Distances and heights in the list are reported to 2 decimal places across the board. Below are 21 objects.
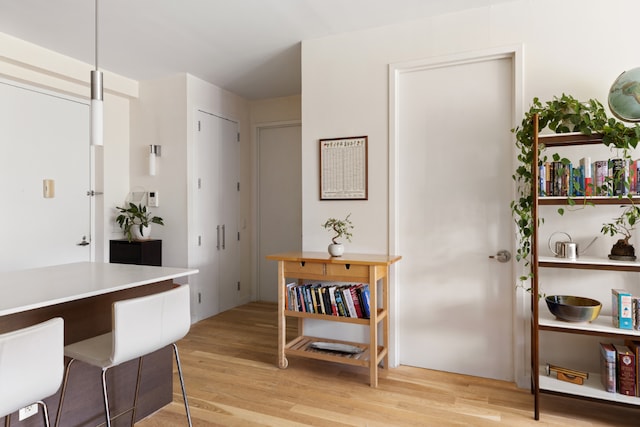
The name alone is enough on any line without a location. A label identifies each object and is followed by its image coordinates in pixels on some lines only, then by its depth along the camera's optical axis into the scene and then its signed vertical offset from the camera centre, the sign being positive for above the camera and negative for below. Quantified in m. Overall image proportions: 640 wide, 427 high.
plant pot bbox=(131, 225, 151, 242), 3.99 -0.21
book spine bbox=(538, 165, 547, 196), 2.37 +0.19
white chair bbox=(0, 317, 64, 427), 1.20 -0.50
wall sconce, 4.14 +0.61
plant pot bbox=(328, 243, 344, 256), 2.88 -0.28
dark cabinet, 3.86 -0.40
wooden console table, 2.67 -0.59
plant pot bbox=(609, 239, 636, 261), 2.27 -0.24
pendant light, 2.06 +0.56
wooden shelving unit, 2.16 -0.65
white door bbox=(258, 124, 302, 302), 4.95 +0.19
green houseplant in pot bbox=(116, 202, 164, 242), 4.00 -0.10
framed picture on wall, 3.12 +0.36
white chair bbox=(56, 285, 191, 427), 1.60 -0.53
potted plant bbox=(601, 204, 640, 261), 2.27 -0.11
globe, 2.13 +0.65
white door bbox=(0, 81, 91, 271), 3.34 +0.33
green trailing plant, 2.15 +0.44
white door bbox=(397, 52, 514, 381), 2.76 -0.04
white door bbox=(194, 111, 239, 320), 4.28 -0.03
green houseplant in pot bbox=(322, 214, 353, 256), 2.89 -0.15
